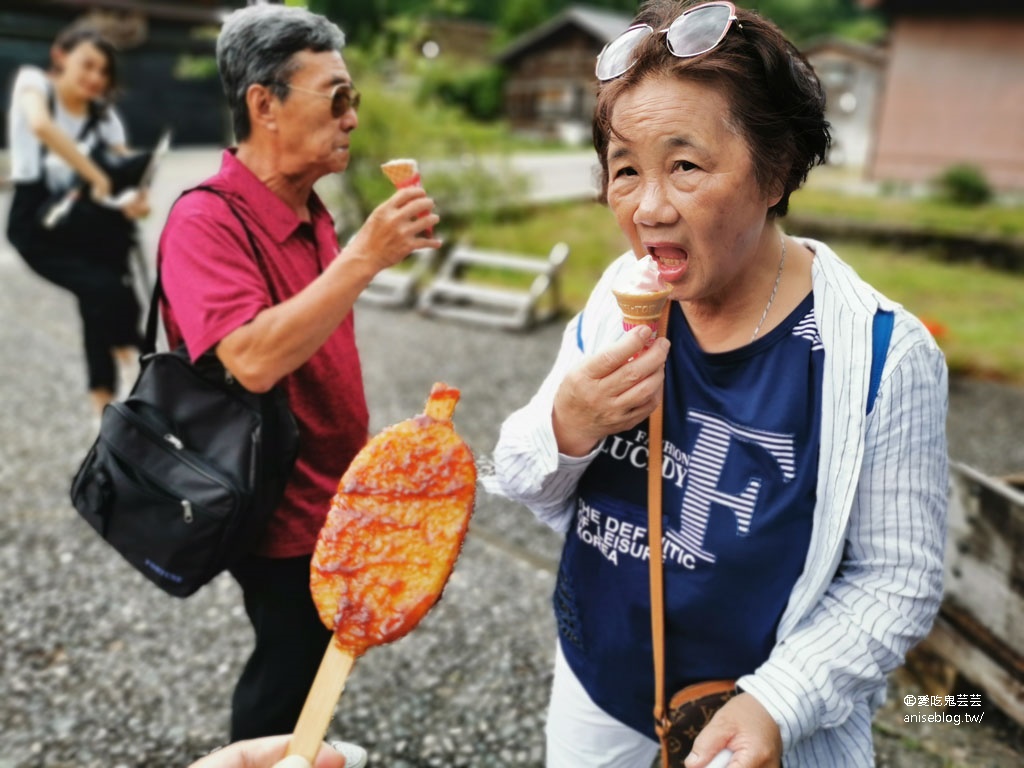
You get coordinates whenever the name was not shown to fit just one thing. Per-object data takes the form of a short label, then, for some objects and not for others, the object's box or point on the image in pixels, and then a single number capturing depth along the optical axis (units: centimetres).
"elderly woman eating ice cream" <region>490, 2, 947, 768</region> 124
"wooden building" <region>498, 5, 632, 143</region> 3753
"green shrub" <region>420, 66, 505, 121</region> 4188
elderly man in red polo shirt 171
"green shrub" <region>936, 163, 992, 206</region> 1625
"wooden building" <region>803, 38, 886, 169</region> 4047
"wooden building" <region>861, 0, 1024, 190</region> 1648
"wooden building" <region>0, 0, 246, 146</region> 2122
